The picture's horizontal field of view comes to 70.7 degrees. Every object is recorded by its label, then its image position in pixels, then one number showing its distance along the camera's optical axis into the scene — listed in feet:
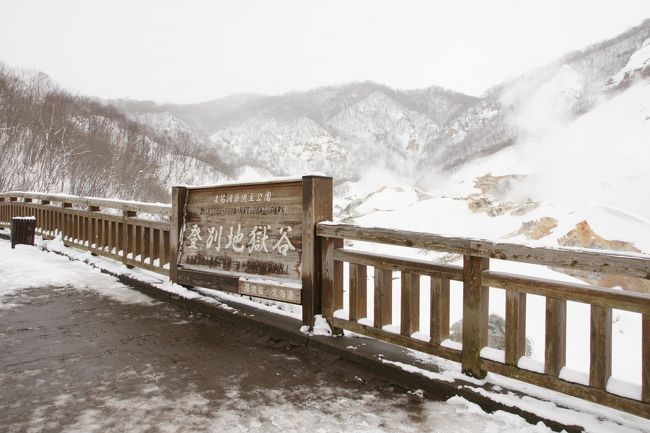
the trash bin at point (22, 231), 34.63
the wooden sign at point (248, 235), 14.90
